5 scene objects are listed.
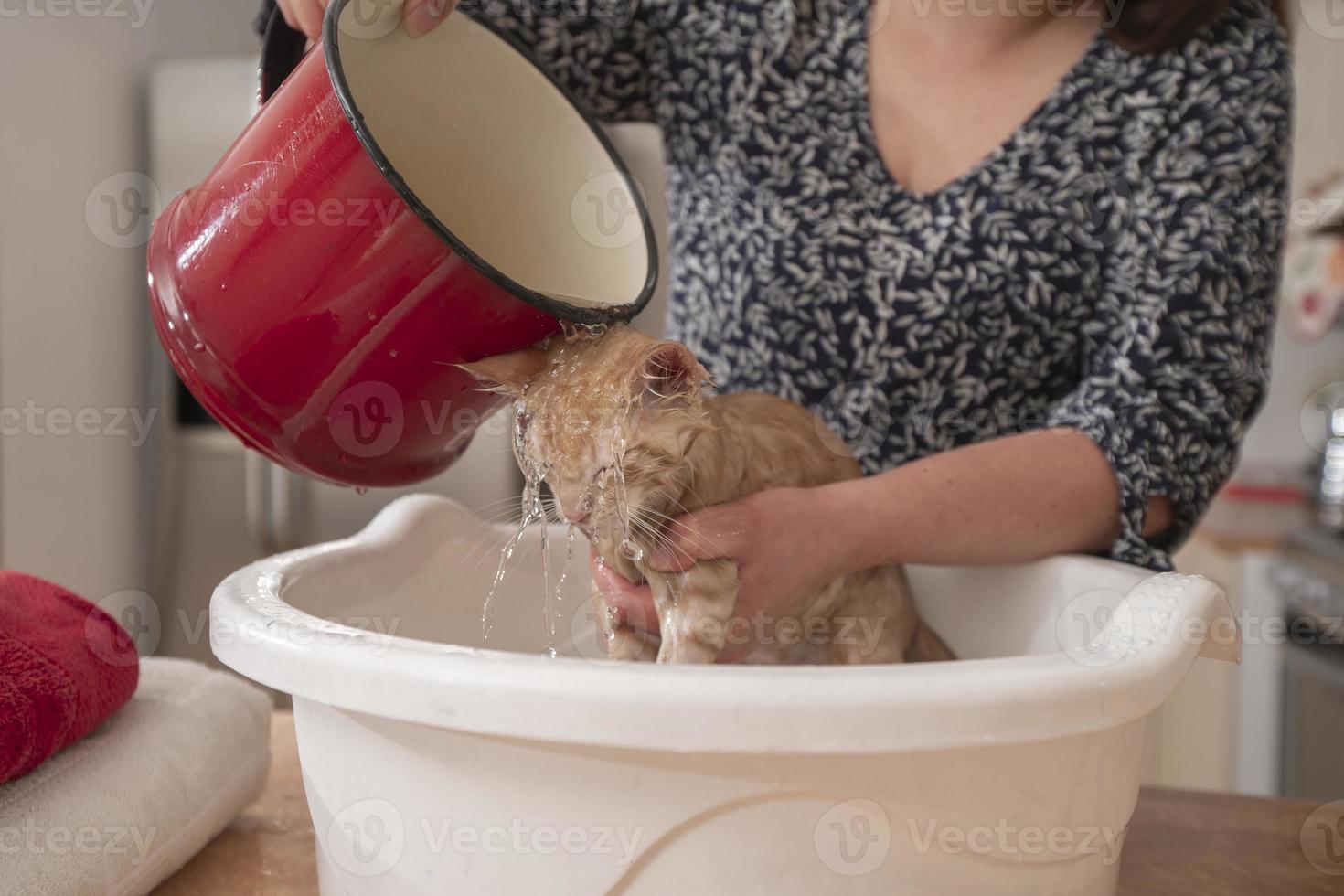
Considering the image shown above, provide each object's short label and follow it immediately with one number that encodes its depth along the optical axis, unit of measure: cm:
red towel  65
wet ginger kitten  71
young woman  92
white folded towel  63
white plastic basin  48
